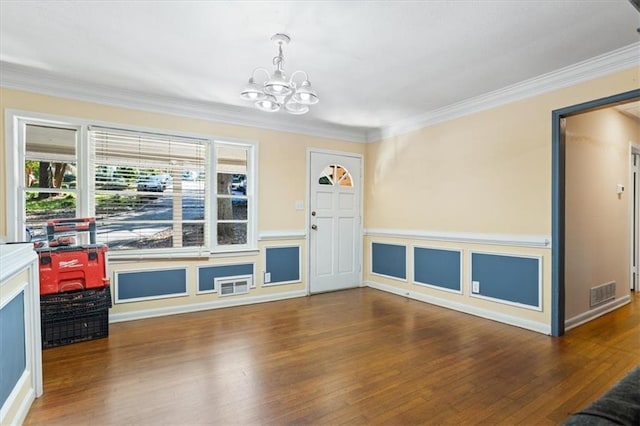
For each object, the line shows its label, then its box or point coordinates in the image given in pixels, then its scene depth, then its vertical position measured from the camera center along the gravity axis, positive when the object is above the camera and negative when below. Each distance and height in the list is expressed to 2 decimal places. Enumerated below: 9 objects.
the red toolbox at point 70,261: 2.94 -0.44
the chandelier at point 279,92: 2.44 +0.92
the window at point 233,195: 4.31 +0.21
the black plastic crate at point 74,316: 2.92 -0.94
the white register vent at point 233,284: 4.21 -0.93
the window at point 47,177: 3.29 +0.36
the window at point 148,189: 3.65 +0.26
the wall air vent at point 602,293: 3.74 -0.96
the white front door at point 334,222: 4.96 -0.16
